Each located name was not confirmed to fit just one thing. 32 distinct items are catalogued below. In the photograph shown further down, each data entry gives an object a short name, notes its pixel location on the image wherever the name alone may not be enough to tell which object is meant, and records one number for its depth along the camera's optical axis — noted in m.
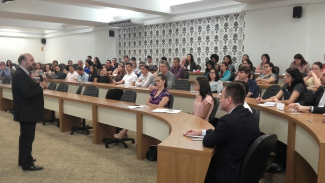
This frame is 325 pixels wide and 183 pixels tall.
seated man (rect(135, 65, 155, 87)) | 6.61
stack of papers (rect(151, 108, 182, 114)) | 3.60
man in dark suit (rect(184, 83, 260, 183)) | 2.05
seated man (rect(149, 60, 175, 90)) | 6.15
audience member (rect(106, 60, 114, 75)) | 10.32
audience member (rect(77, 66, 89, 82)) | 8.49
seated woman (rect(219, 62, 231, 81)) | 7.26
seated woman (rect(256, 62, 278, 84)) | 6.05
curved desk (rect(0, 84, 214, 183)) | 2.12
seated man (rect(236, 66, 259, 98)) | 4.69
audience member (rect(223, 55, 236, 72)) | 8.52
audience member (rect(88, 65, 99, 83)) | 8.15
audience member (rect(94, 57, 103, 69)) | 11.95
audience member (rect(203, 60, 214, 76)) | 7.96
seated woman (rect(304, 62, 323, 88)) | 5.55
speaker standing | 3.36
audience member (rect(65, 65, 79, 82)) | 8.80
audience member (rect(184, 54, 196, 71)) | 9.52
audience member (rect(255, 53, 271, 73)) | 7.52
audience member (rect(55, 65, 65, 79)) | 9.44
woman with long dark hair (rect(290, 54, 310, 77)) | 6.76
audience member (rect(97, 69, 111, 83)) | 7.82
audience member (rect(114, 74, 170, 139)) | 4.27
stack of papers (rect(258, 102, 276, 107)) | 3.76
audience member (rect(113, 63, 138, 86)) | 7.17
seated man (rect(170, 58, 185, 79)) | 8.09
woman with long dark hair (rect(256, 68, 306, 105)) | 3.79
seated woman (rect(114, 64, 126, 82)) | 7.67
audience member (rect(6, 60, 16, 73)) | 13.31
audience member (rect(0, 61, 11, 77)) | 11.19
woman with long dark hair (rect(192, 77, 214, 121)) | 3.67
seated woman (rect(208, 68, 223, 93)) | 5.58
